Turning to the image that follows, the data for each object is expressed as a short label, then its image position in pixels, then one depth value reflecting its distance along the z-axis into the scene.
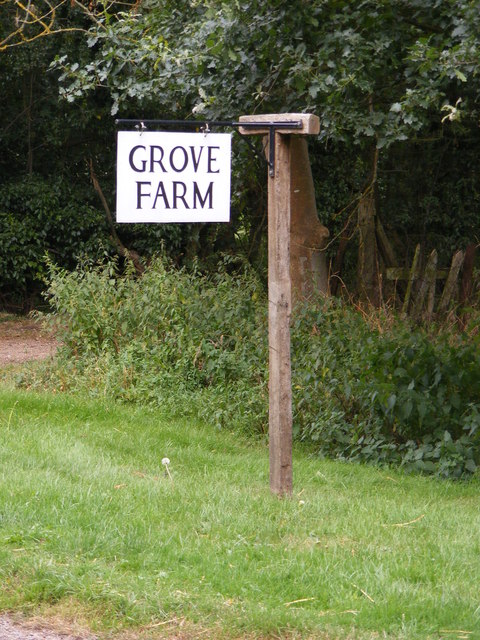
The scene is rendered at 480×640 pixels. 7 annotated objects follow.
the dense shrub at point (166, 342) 19.28
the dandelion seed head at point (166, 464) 13.58
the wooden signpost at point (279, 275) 12.05
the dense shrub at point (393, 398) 15.60
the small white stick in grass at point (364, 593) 8.78
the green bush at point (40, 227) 36.19
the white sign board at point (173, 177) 11.82
